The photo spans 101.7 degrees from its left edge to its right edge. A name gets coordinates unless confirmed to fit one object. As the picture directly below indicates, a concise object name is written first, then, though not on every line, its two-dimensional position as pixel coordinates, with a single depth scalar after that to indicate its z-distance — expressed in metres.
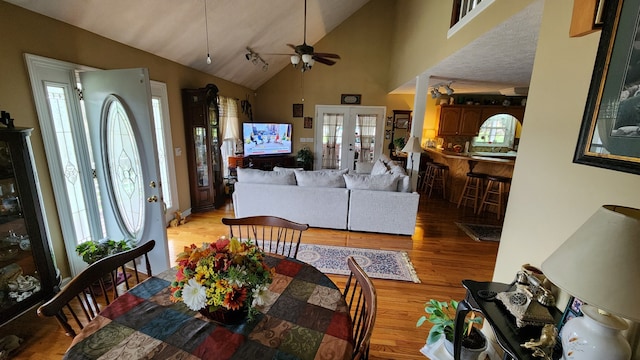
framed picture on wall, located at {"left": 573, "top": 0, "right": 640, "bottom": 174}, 0.90
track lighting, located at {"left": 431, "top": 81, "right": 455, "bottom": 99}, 4.55
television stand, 5.91
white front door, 2.14
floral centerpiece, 0.98
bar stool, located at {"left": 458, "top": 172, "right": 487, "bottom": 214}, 4.72
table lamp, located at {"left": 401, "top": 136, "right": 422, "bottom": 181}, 4.12
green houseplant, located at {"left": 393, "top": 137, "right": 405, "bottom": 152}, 6.91
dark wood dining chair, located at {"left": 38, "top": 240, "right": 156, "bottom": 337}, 1.03
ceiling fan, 3.37
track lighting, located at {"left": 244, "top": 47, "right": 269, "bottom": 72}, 4.61
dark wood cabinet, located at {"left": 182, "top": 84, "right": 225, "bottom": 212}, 4.10
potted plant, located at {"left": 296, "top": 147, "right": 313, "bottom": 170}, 7.01
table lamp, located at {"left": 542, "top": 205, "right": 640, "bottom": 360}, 0.68
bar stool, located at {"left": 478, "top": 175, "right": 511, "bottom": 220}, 4.39
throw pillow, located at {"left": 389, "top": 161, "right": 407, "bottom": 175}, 4.05
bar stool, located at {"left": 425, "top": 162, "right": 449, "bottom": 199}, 5.59
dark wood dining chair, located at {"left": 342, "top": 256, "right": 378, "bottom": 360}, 0.90
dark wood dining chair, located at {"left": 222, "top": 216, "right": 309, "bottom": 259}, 1.83
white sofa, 3.63
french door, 7.00
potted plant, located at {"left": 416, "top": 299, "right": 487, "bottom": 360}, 1.48
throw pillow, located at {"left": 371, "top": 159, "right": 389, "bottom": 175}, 4.40
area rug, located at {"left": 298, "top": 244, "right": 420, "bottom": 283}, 2.78
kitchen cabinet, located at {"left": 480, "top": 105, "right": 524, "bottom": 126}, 7.02
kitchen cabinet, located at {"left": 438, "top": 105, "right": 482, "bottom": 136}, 7.09
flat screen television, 6.09
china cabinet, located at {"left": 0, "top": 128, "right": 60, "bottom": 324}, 1.72
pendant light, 3.00
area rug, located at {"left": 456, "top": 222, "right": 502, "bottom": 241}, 3.71
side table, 1.03
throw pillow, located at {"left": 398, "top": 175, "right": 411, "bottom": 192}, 3.63
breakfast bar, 4.71
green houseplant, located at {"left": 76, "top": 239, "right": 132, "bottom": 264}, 2.15
